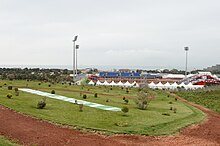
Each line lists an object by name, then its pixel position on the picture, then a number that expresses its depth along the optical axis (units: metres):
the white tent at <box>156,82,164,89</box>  65.75
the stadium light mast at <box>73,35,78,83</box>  74.94
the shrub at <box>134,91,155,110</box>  31.85
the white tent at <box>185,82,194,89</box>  64.53
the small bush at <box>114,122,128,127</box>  22.35
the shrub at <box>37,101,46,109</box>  25.31
